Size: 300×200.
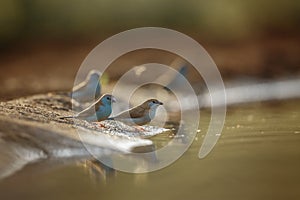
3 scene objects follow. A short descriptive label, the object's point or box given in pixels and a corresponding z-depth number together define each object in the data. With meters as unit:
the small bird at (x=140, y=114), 15.07
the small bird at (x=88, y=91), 17.48
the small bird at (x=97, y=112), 14.51
